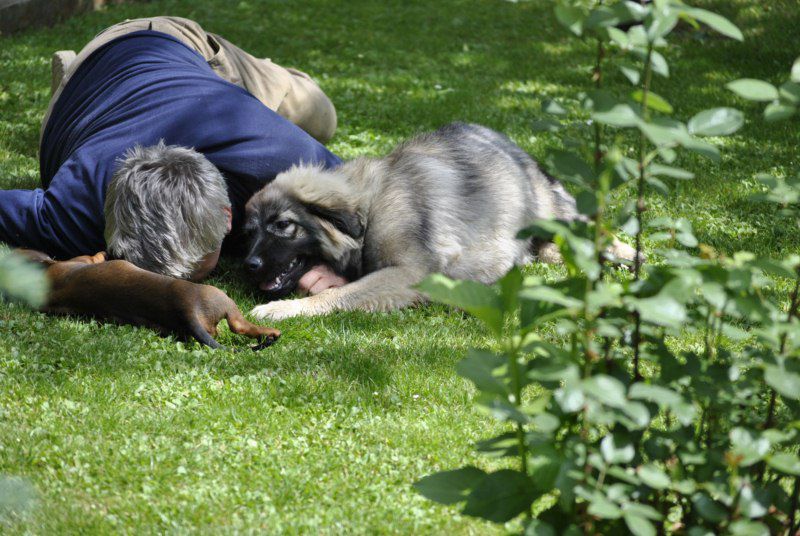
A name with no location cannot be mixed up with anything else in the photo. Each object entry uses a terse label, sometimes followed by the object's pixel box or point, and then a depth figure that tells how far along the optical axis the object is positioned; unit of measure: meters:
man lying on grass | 9.39
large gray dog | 10.11
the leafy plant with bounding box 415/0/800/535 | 3.68
